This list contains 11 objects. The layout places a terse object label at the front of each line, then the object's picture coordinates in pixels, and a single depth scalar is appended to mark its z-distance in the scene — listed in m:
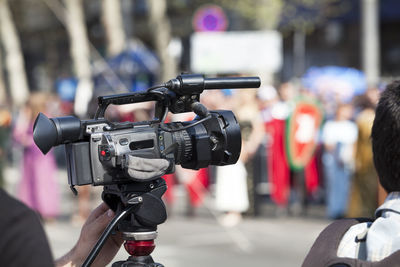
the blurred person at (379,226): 2.05
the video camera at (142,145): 2.35
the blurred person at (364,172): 9.08
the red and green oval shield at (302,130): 11.28
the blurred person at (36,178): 11.05
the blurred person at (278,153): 11.44
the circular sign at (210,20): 16.73
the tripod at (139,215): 2.43
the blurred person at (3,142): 10.37
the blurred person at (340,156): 10.42
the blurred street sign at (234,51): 15.09
